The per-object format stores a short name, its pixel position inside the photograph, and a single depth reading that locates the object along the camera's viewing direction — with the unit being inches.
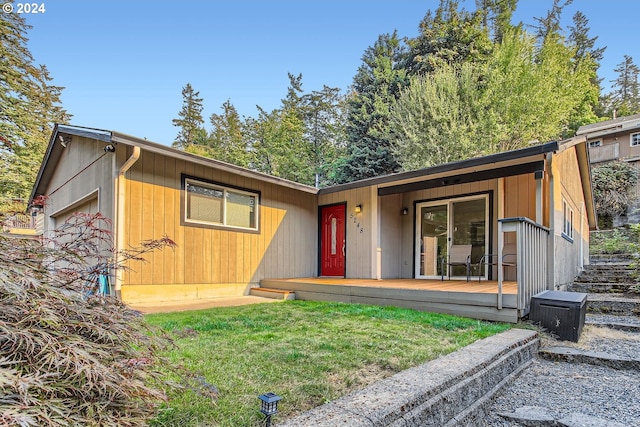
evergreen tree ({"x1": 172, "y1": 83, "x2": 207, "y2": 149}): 1060.5
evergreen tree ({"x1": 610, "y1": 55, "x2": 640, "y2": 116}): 1144.2
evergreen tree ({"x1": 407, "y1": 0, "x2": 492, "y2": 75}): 605.0
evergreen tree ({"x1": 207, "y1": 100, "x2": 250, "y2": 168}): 858.1
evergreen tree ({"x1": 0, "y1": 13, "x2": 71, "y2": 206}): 585.0
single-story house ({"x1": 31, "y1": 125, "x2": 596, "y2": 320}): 214.4
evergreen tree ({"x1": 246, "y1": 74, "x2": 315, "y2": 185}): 796.6
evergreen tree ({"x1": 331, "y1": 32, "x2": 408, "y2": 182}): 604.1
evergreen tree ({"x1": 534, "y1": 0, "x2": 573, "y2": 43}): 784.8
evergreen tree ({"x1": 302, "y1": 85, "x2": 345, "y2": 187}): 837.8
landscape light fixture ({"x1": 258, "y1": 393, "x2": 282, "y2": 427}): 58.2
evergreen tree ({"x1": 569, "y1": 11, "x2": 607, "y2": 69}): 1017.5
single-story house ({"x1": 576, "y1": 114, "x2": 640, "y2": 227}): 707.4
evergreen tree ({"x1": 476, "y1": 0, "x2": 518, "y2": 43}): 692.1
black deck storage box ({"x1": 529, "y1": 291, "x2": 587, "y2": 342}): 155.4
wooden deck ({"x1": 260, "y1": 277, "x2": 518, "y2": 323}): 177.9
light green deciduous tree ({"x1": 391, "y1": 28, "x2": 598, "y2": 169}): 553.3
